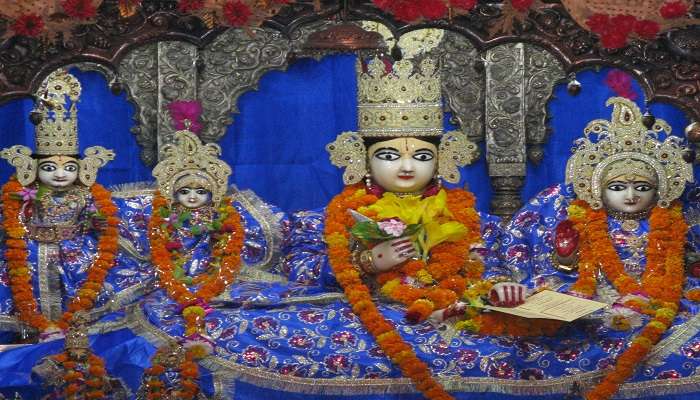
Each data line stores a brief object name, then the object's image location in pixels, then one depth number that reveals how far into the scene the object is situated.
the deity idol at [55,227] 9.62
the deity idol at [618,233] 9.22
